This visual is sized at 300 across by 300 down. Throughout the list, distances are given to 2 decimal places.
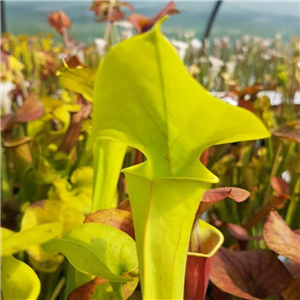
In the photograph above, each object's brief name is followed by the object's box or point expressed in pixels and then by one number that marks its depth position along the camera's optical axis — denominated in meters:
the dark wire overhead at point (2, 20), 4.00
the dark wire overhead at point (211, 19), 4.22
